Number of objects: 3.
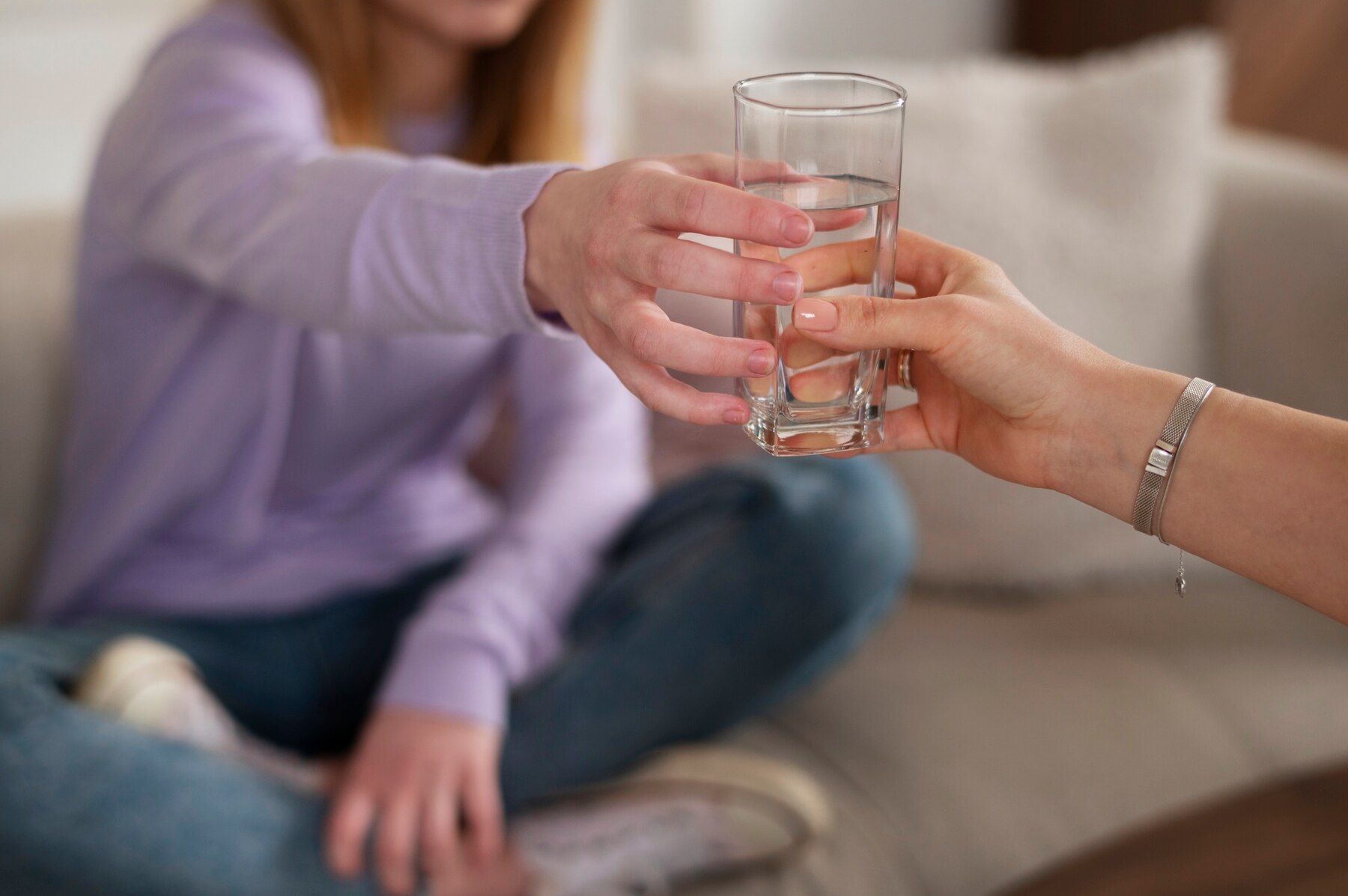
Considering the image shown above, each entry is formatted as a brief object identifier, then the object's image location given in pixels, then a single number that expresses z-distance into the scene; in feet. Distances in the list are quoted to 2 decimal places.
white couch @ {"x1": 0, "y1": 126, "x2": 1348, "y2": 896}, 3.26
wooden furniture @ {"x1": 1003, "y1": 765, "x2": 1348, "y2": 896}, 2.59
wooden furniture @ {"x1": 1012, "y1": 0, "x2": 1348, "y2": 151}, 6.49
